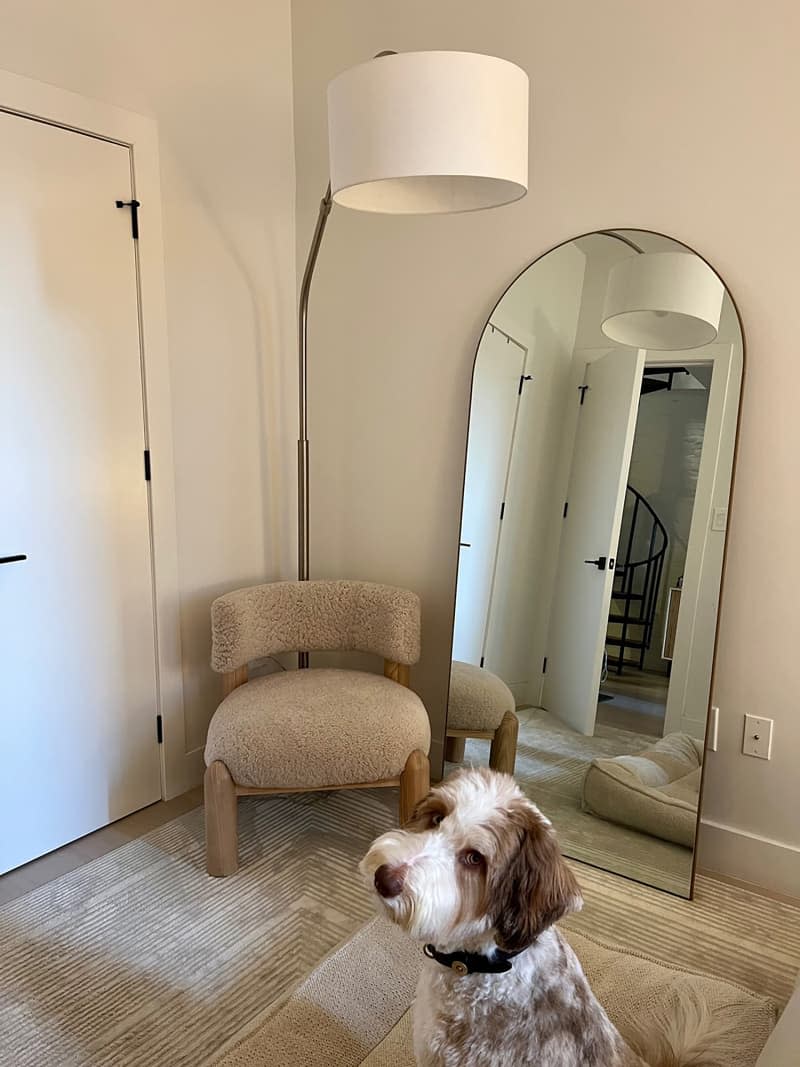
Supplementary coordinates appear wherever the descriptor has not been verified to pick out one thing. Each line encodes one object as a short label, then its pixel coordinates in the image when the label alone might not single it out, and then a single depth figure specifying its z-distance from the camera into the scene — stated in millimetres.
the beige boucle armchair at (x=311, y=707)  2080
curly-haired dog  1077
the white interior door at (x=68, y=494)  2051
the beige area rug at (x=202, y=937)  1650
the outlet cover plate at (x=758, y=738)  2131
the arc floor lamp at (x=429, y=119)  1484
